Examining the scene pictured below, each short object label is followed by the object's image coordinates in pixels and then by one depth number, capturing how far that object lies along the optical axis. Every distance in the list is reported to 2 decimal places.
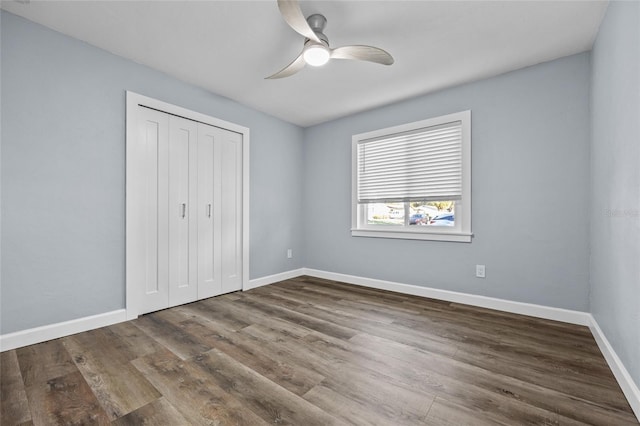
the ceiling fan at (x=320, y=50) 1.94
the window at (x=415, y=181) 3.21
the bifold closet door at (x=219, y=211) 3.35
